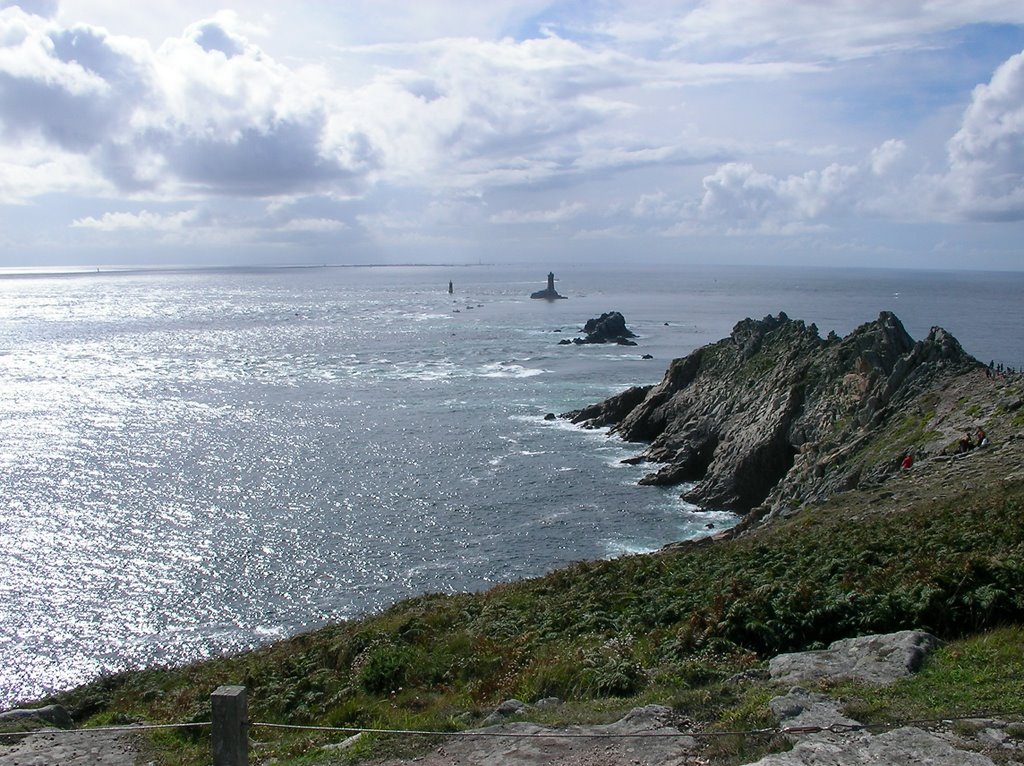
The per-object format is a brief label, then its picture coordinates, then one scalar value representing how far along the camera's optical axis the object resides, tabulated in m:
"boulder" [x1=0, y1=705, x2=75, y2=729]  16.61
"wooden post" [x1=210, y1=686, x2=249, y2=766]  9.20
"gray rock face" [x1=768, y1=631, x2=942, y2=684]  13.02
